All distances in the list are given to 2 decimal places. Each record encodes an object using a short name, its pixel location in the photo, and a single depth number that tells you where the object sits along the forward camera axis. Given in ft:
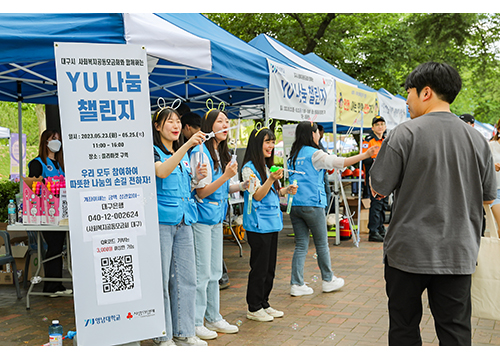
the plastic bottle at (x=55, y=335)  11.62
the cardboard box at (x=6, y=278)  19.79
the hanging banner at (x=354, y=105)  25.80
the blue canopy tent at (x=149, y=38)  11.25
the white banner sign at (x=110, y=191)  10.61
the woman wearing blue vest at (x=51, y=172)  17.78
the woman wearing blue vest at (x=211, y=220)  13.00
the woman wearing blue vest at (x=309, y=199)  17.37
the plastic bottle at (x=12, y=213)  17.62
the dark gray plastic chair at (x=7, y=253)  17.36
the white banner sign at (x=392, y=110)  33.83
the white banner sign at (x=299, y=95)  17.90
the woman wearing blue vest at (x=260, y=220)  14.58
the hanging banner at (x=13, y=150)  48.85
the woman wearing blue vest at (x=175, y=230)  11.63
